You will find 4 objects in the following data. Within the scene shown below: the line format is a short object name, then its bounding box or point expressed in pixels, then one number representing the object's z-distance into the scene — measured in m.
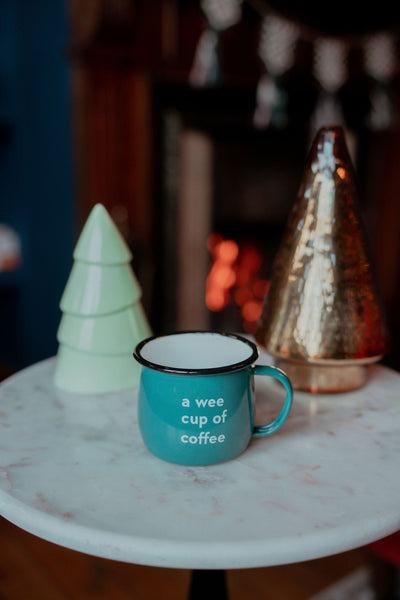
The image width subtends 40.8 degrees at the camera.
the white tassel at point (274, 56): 1.79
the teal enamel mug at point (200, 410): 0.47
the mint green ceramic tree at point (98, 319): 0.64
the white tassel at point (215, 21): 1.52
